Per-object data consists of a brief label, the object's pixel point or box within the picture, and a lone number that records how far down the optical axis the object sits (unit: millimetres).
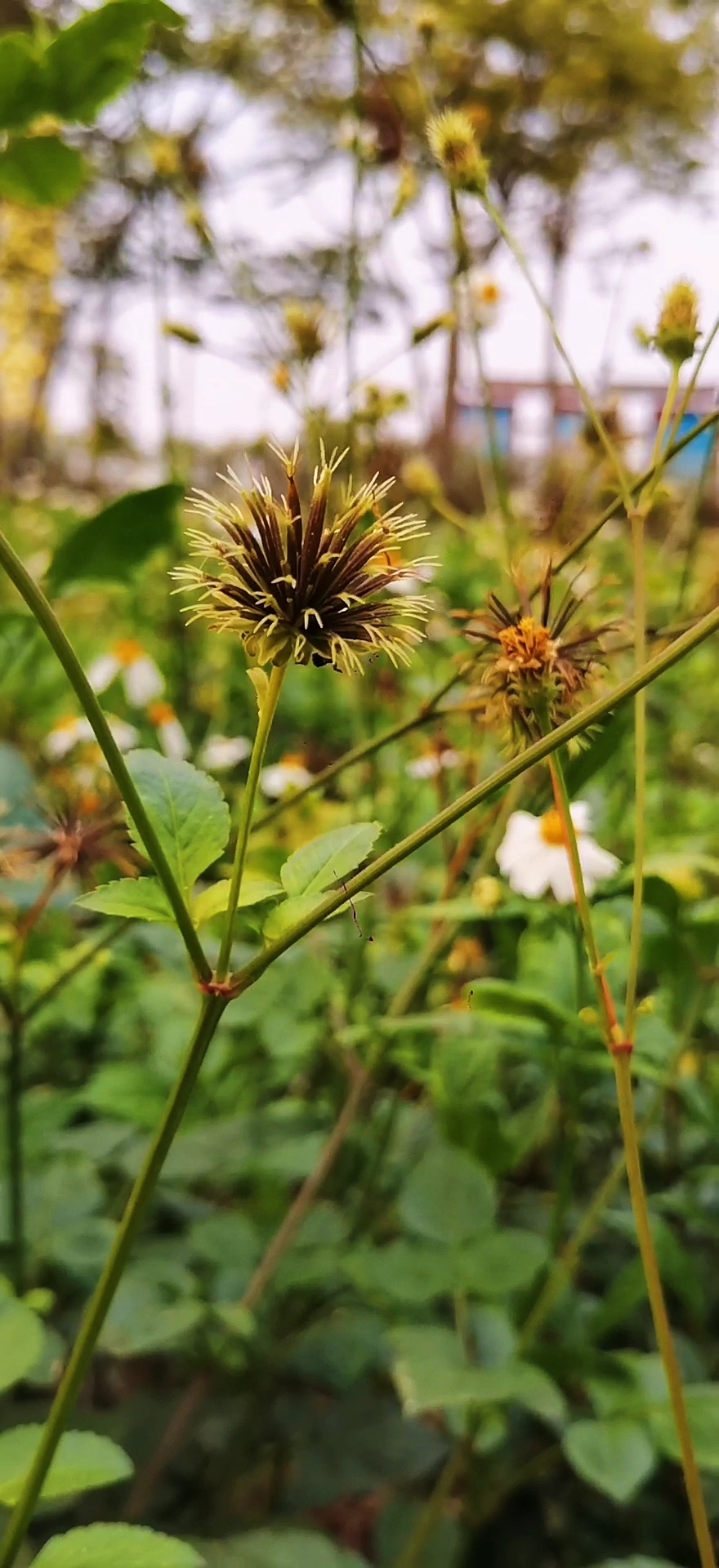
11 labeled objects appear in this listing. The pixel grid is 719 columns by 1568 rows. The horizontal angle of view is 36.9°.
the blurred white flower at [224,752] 795
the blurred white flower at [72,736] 750
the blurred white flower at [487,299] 775
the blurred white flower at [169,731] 789
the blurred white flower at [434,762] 527
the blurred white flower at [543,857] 442
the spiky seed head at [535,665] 249
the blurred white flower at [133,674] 920
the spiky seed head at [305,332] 514
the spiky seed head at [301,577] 209
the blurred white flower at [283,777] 779
